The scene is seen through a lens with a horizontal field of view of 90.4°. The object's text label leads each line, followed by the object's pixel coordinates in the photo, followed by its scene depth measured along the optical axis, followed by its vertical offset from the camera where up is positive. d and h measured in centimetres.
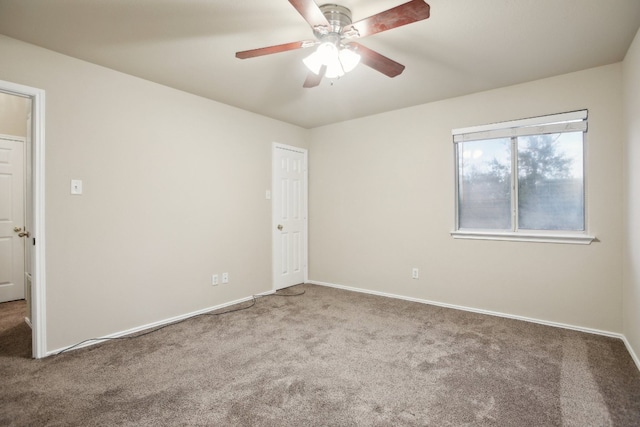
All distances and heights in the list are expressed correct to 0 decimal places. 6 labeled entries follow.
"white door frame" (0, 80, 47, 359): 245 -12
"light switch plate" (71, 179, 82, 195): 264 +23
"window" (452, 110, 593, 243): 307 +35
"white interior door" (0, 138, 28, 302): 394 -7
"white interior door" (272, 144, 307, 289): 446 -4
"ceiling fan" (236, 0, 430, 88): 169 +107
